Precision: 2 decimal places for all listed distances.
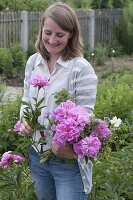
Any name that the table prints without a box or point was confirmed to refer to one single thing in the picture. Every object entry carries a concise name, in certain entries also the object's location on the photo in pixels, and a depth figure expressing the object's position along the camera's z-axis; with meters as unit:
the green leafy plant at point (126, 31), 12.49
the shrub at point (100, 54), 10.78
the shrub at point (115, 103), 4.14
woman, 2.07
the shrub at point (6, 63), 9.22
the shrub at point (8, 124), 4.00
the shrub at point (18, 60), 9.39
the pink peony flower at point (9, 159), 2.29
